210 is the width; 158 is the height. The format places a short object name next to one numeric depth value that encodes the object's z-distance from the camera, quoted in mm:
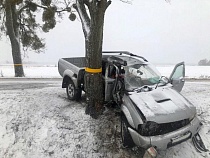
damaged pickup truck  3003
